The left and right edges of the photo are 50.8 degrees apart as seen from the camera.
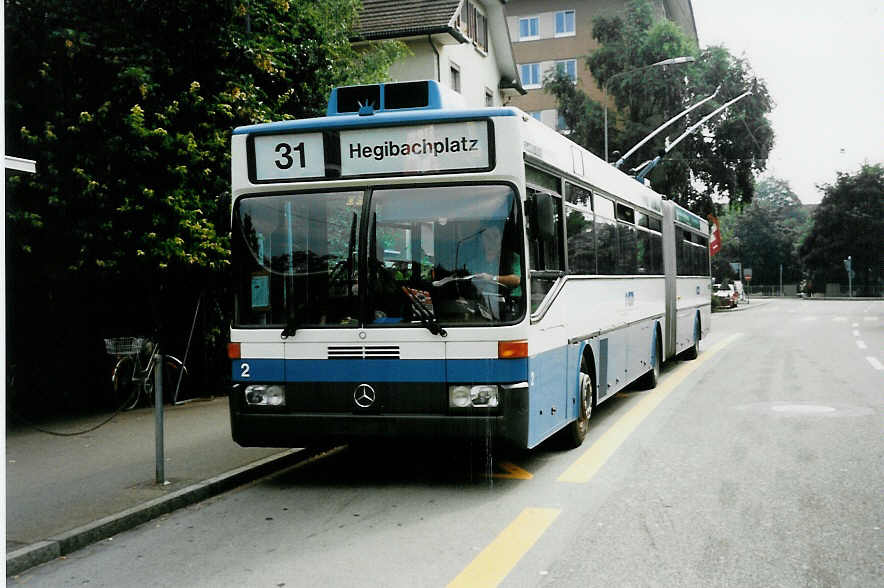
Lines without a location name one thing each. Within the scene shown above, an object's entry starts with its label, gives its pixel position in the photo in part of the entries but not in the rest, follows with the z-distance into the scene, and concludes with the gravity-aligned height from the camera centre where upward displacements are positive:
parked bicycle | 12.15 -0.89
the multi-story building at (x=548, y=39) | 60.19 +16.71
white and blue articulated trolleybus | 6.97 +0.17
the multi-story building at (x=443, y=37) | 27.00 +7.81
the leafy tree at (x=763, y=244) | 110.19 +5.51
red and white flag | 44.61 +2.68
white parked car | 59.41 -0.25
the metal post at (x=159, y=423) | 7.40 -0.95
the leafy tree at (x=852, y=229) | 88.62 +5.74
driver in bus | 6.98 +0.23
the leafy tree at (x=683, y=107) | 42.12 +8.40
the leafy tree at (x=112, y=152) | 10.95 +1.82
